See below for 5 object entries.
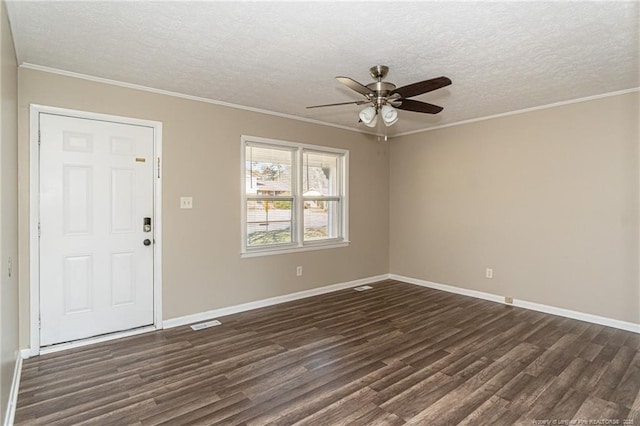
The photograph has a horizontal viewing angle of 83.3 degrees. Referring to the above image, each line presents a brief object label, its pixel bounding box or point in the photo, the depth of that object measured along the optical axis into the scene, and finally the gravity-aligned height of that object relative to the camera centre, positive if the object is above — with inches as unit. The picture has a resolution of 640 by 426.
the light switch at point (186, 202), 153.5 +3.1
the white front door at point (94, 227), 126.3 -6.7
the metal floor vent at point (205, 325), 149.8 -49.1
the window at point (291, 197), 179.2 +7.3
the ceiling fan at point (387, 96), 104.3 +36.1
